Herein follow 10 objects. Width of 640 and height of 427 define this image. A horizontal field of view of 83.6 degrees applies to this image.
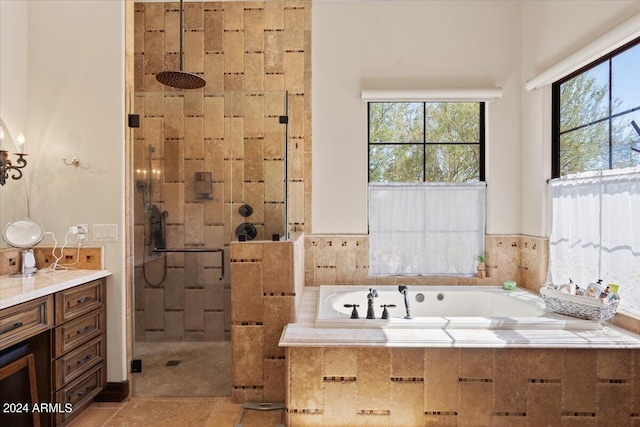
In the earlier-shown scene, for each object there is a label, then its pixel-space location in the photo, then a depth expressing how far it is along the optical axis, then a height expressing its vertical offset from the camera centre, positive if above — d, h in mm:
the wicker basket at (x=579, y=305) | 2105 -588
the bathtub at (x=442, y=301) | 2715 -730
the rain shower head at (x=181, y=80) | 2257 +854
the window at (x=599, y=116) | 2154 +648
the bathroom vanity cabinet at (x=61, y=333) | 1736 -684
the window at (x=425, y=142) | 3236 +619
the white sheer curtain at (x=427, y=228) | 3203 -161
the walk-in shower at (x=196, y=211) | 2553 -12
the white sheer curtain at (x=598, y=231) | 2076 -134
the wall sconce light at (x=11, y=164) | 2146 +284
